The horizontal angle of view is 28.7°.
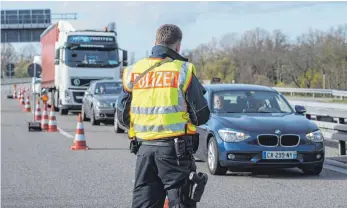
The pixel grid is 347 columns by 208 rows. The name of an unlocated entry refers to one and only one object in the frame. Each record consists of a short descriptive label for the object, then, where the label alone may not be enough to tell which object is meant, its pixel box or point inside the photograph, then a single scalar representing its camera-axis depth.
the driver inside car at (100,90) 22.78
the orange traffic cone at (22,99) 39.15
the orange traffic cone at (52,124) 19.58
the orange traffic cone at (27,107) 31.52
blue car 9.82
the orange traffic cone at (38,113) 23.41
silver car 21.30
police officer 4.72
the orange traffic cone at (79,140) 14.44
